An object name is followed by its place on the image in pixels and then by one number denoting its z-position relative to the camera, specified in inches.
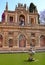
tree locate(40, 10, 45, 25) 856.9
